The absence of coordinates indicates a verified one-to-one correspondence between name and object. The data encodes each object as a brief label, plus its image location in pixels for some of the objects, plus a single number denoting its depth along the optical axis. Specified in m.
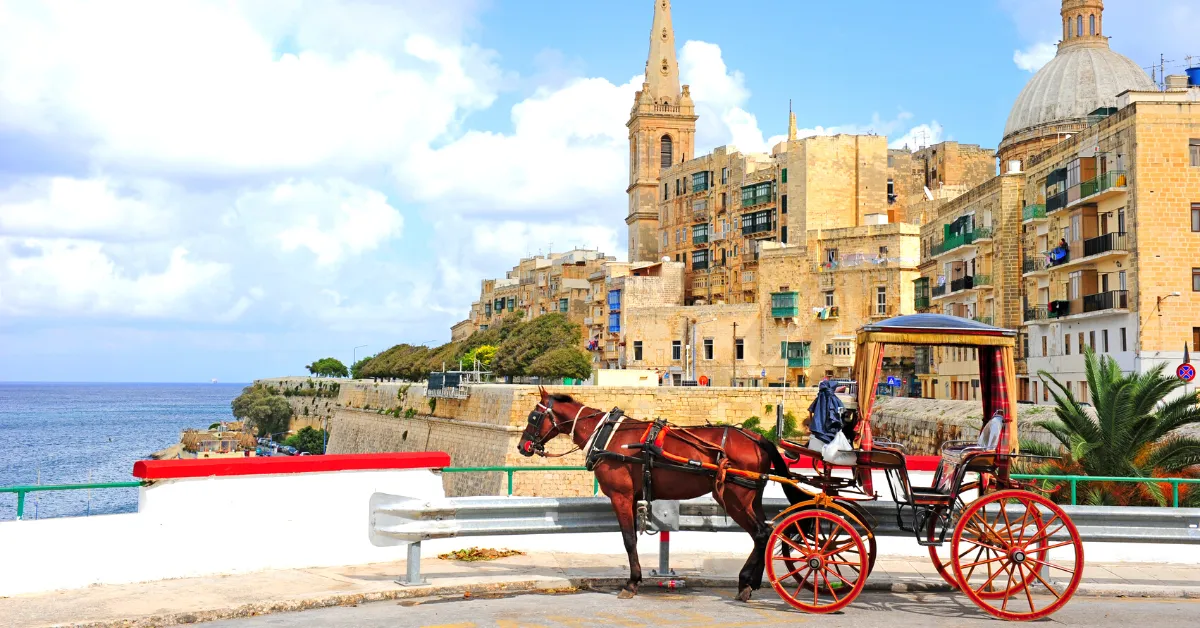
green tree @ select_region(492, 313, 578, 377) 77.38
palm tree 16.91
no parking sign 27.78
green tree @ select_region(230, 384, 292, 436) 90.69
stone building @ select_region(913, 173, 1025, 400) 44.69
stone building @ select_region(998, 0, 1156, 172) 62.12
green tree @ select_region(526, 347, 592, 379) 69.12
